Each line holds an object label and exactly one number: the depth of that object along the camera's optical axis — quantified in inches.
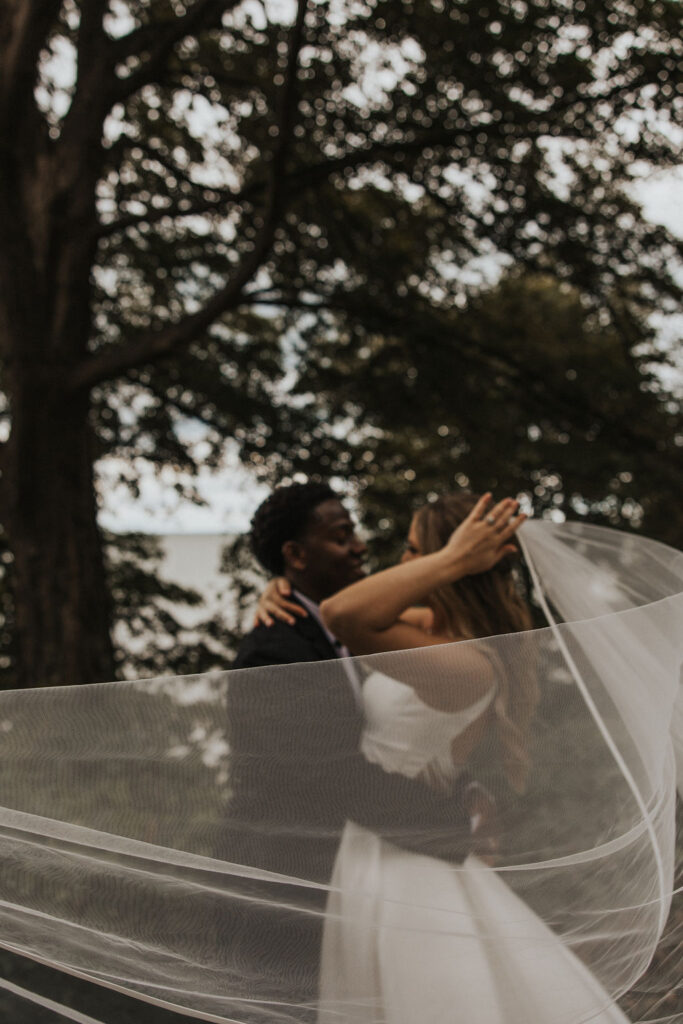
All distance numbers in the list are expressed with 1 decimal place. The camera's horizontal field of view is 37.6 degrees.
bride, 74.5
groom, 76.1
